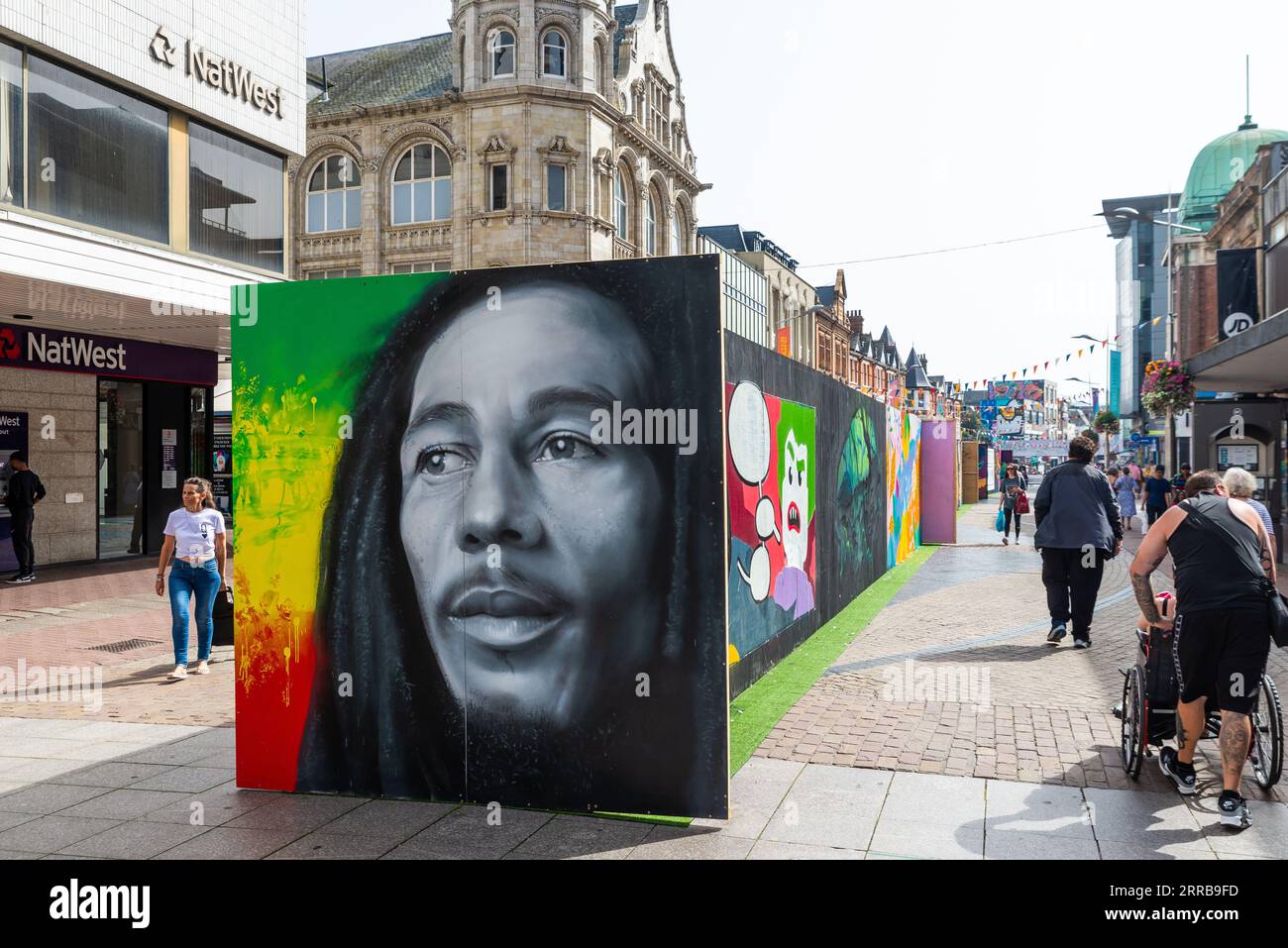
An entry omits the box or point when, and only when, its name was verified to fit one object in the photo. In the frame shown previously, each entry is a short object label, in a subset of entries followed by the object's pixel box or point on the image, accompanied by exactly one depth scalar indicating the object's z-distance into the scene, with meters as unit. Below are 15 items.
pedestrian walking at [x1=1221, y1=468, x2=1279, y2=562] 5.35
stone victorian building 34.16
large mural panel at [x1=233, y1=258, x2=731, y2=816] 4.85
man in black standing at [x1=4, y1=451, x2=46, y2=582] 13.95
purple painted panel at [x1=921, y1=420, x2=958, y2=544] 21.59
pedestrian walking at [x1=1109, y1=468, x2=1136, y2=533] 23.73
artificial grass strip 6.53
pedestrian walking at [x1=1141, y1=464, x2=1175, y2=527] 20.78
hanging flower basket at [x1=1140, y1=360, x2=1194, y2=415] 18.30
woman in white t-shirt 8.43
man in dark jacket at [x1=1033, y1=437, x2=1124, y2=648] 9.44
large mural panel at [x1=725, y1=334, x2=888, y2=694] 7.76
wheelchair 5.18
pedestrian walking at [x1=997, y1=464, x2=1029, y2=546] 21.44
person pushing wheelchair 4.79
